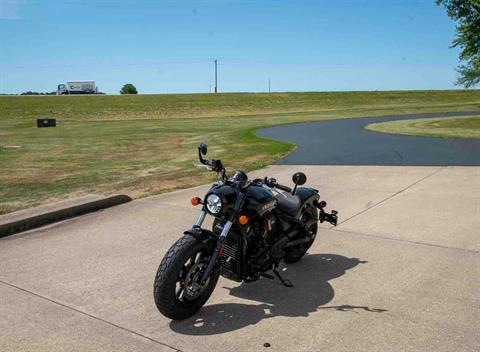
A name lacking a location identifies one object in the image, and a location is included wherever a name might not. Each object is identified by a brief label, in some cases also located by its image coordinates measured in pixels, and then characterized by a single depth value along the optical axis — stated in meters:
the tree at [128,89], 164.38
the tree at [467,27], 26.83
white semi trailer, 92.31
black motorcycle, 3.71
